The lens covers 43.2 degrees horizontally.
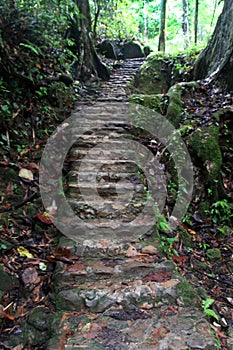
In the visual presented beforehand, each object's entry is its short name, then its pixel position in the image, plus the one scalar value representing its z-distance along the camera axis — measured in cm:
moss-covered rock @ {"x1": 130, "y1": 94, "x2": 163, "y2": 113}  634
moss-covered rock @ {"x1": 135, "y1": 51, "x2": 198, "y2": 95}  948
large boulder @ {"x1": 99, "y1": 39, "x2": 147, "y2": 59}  1341
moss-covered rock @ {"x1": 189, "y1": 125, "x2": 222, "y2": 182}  494
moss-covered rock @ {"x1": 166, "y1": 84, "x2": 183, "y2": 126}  571
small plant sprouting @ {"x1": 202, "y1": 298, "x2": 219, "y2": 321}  280
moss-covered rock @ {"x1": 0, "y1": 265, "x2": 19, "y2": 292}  266
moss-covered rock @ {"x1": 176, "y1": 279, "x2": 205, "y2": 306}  275
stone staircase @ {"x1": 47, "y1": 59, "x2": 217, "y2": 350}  233
